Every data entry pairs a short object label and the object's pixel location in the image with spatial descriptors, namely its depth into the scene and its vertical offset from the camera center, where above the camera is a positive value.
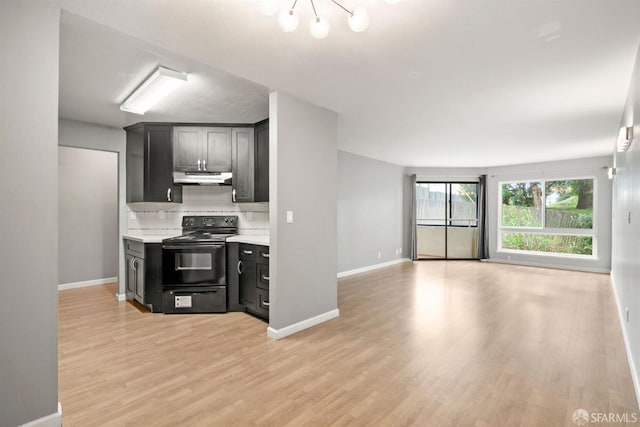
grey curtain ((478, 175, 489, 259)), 8.20 -0.28
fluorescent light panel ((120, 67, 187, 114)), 2.76 +1.18
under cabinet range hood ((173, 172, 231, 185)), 4.34 +0.46
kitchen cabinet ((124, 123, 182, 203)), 4.30 +0.66
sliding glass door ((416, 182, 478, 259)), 8.50 -0.05
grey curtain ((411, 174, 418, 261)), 8.17 -0.39
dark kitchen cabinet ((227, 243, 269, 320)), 3.63 -0.79
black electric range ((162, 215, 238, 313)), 3.90 -0.80
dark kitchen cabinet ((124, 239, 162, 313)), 3.94 -0.82
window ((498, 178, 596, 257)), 6.97 -0.10
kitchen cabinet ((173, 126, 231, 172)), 4.31 +0.85
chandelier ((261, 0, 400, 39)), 1.55 +1.02
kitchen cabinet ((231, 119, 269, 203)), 4.09 +0.64
